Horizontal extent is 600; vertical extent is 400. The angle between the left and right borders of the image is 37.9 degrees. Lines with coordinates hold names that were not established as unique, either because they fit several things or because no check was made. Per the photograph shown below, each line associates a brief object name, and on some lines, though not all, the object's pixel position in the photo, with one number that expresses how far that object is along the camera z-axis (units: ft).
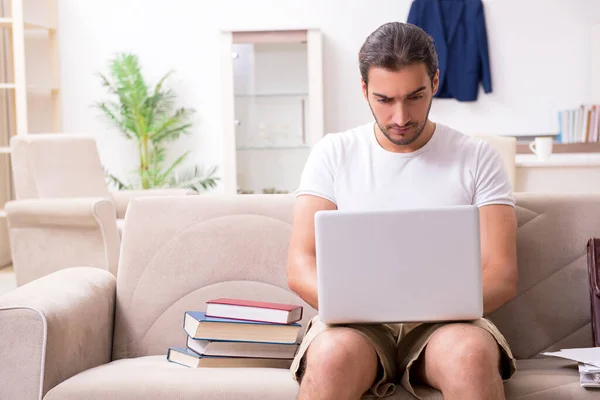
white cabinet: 20.58
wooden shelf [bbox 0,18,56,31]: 19.51
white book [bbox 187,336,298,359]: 6.85
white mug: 14.49
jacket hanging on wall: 20.93
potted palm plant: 20.52
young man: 6.15
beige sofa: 6.30
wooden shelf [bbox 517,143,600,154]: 20.13
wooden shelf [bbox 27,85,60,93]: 20.58
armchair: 14.24
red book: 6.76
